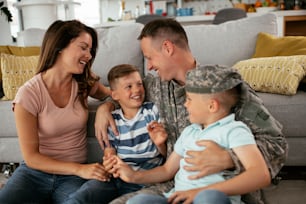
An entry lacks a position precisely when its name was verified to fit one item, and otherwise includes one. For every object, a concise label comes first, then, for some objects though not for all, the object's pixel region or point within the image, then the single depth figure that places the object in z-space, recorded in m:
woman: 1.50
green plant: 5.28
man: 1.14
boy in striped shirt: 1.53
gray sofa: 2.39
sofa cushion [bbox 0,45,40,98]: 2.83
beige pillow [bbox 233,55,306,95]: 2.08
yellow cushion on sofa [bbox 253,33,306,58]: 2.39
